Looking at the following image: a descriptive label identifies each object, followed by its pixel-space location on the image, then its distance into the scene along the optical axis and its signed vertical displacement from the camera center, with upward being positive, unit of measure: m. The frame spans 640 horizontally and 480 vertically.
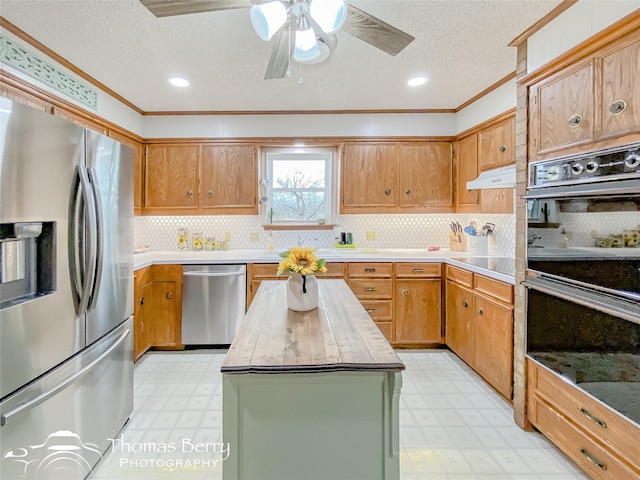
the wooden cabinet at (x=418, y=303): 3.35 -0.68
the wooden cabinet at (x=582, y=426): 1.45 -0.94
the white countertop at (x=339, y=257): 3.04 -0.21
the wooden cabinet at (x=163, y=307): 3.24 -0.71
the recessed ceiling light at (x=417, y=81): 2.83 +1.34
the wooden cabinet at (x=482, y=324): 2.36 -0.72
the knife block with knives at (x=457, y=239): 3.79 -0.04
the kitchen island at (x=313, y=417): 1.16 -0.64
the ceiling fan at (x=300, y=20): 1.47 +1.02
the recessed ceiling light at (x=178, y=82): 2.81 +1.31
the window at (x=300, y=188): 3.92 +0.56
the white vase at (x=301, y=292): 1.69 -0.29
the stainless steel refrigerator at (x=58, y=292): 1.27 -0.26
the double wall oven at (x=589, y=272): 1.41 -0.17
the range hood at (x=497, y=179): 2.49 +0.46
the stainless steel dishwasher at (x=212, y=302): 3.30 -0.66
